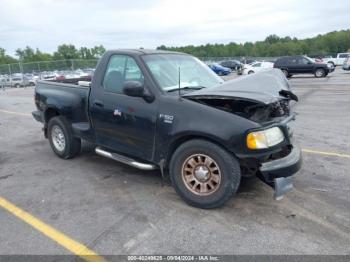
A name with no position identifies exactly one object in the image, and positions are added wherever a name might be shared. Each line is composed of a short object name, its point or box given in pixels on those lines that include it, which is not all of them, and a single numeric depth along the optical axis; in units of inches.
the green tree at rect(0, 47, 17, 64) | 3732.3
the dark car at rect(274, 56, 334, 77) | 1014.5
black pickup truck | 142.8
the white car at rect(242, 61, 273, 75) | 1223.2
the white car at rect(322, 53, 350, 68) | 1681.8
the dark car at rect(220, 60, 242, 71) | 1735.1
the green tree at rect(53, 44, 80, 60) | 3800.0
